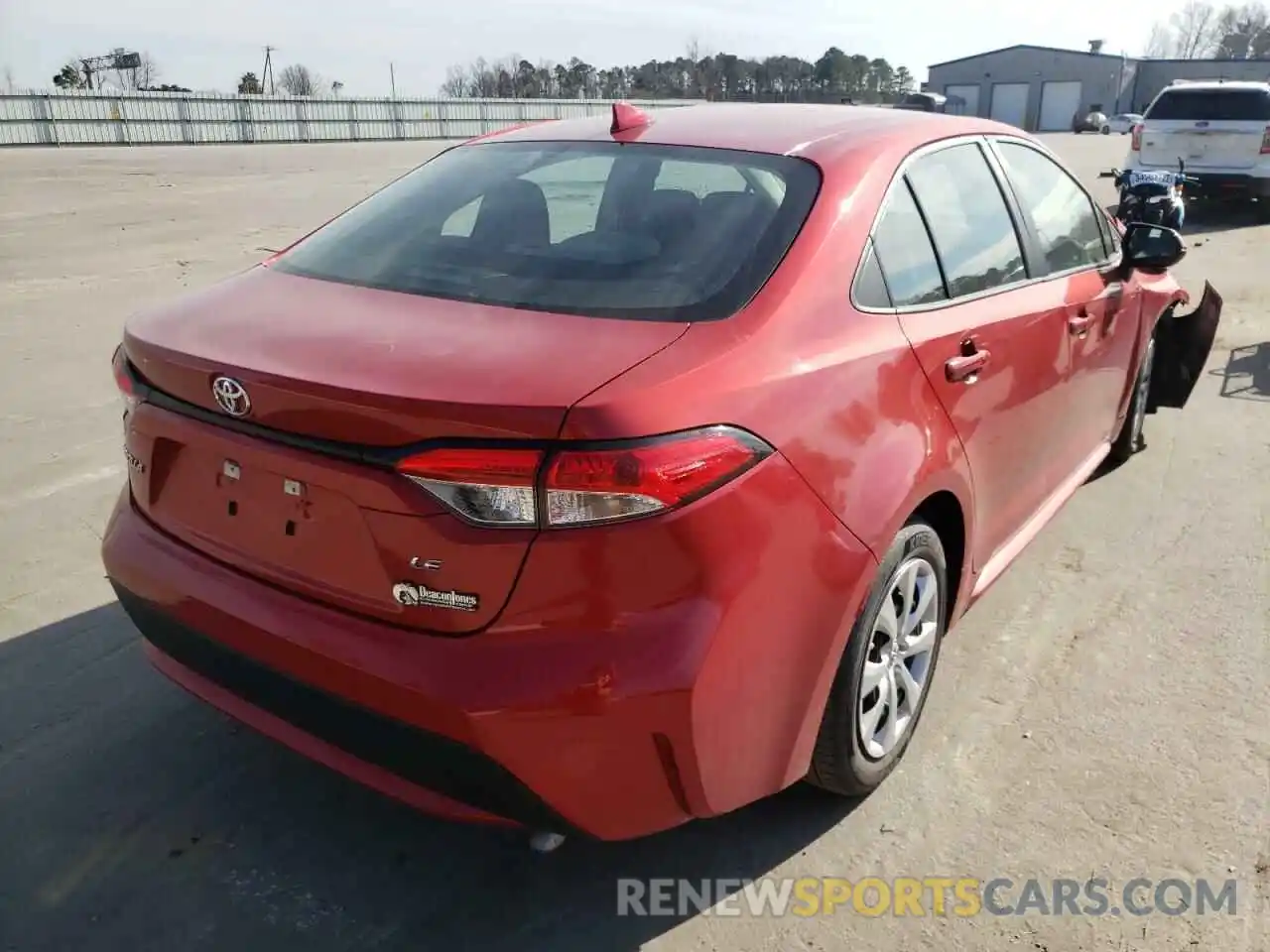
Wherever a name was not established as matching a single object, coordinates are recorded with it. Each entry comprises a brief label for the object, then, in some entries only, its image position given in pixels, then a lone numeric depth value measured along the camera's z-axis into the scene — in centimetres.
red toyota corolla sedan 188
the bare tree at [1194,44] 11659
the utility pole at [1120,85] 6950
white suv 1366
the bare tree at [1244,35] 9650
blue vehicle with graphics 884
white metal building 7006
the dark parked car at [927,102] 3936
